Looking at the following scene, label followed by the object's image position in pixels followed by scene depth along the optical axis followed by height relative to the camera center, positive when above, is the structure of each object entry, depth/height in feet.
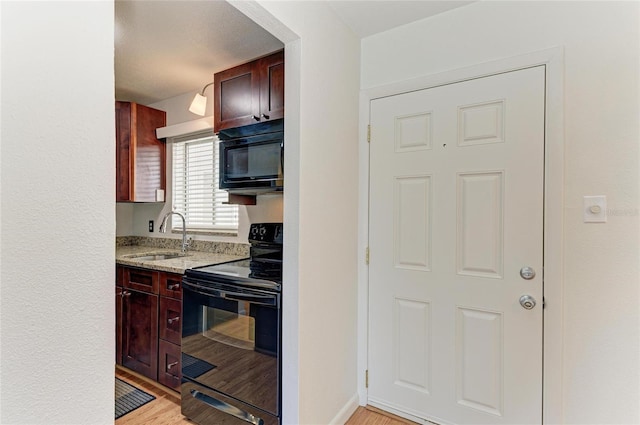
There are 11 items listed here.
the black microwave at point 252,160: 6.49 +1.09
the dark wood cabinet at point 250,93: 6.41 +2.53
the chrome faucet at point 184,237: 9.41 -0.82
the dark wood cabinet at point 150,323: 7.06 -2.70
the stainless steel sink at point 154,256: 9.10 -1.39
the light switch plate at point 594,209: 4.65 +0.04
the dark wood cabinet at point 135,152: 9.46 +1.73
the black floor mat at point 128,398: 6.78 -4.28
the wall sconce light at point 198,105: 7.94 +2.65
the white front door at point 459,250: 5.23 -0.71
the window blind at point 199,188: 9.27 +0.68
